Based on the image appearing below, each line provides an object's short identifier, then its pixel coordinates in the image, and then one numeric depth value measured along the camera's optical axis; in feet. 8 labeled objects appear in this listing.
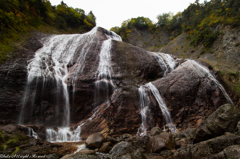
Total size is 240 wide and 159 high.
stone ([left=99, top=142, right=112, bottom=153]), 20.11
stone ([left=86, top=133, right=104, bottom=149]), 21.59
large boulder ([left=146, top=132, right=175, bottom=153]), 18.03
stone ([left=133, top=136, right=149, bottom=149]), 20.97
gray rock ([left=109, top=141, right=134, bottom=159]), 17.67
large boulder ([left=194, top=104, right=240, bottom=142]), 16.63
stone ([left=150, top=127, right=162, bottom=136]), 23.49
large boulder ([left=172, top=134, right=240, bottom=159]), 13.02
